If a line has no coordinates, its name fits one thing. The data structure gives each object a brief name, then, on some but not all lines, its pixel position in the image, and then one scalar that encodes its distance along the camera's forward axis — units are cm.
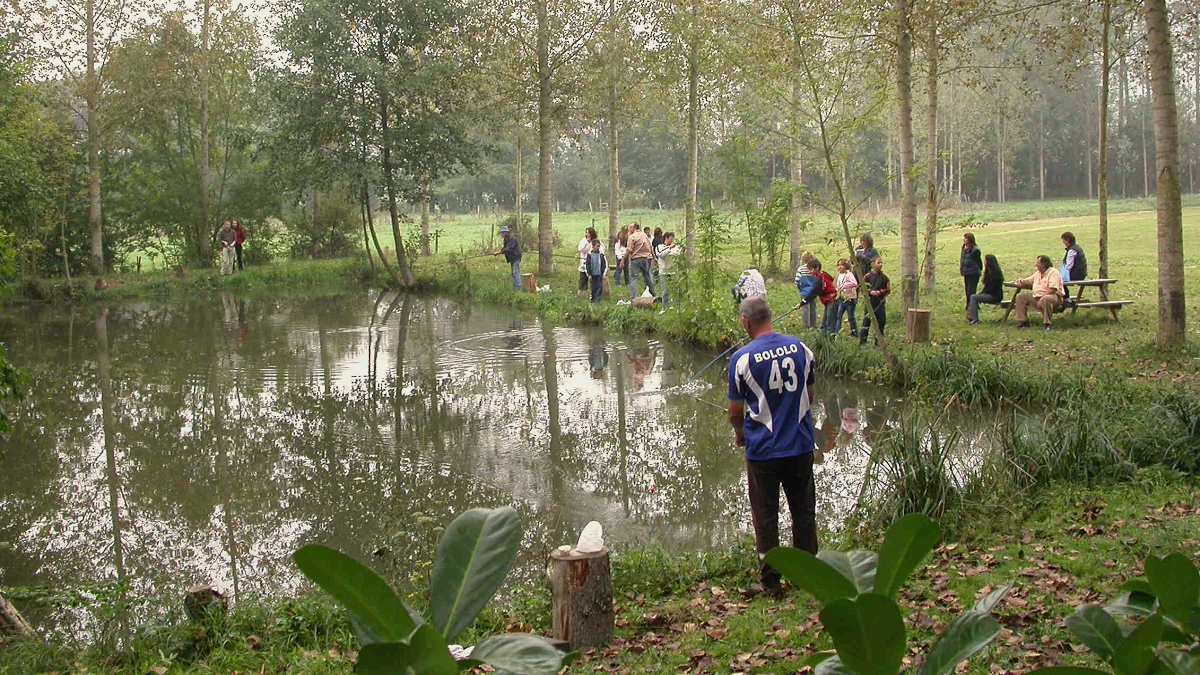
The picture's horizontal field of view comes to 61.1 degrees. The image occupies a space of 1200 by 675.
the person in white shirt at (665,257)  1847
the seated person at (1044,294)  1417
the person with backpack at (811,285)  1471
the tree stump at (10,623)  561
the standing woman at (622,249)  2209
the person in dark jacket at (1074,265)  1534
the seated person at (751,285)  1511
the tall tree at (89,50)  2669
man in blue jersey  566
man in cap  2389
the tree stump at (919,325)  1369
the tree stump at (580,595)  521
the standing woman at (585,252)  2144
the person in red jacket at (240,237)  3131
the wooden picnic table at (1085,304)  1395
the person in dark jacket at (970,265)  1537
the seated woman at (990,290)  1517
